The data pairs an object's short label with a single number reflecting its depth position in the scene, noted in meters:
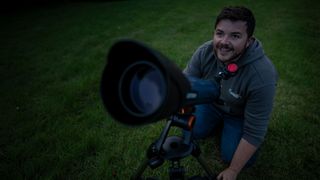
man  1.98
